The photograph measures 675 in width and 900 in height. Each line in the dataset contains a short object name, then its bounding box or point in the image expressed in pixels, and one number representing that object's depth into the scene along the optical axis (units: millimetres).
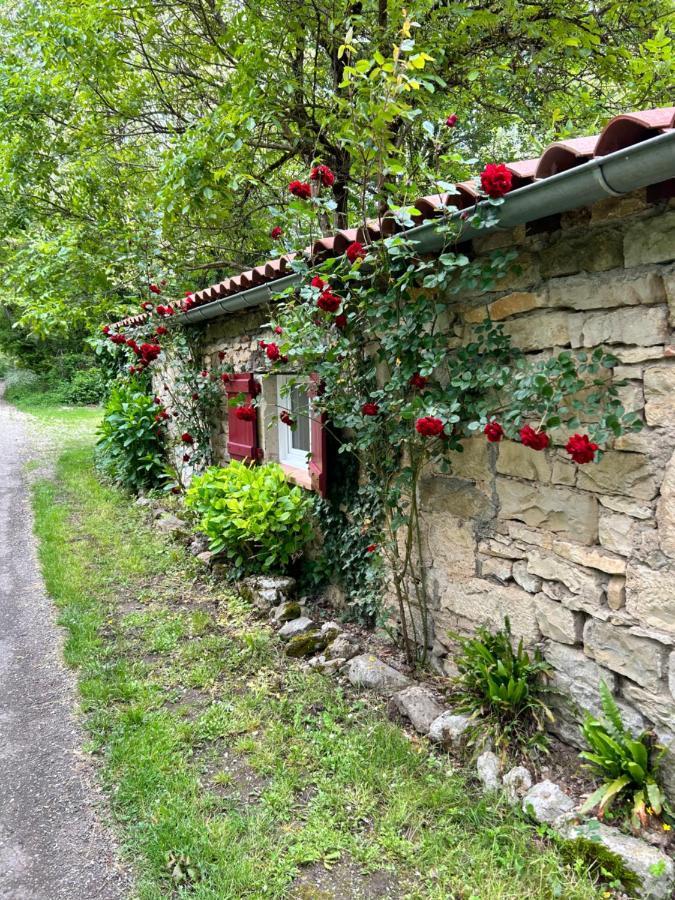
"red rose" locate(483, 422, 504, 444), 2291
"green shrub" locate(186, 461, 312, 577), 4105
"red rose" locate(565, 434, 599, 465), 1976
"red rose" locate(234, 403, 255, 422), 4152
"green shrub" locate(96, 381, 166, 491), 7301
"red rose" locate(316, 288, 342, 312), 2721
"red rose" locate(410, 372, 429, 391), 2750
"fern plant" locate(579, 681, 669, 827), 1989
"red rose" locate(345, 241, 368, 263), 2654
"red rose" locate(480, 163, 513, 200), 2020
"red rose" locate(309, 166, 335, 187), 2723
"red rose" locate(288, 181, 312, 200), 2705
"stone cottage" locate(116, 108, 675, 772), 1951
